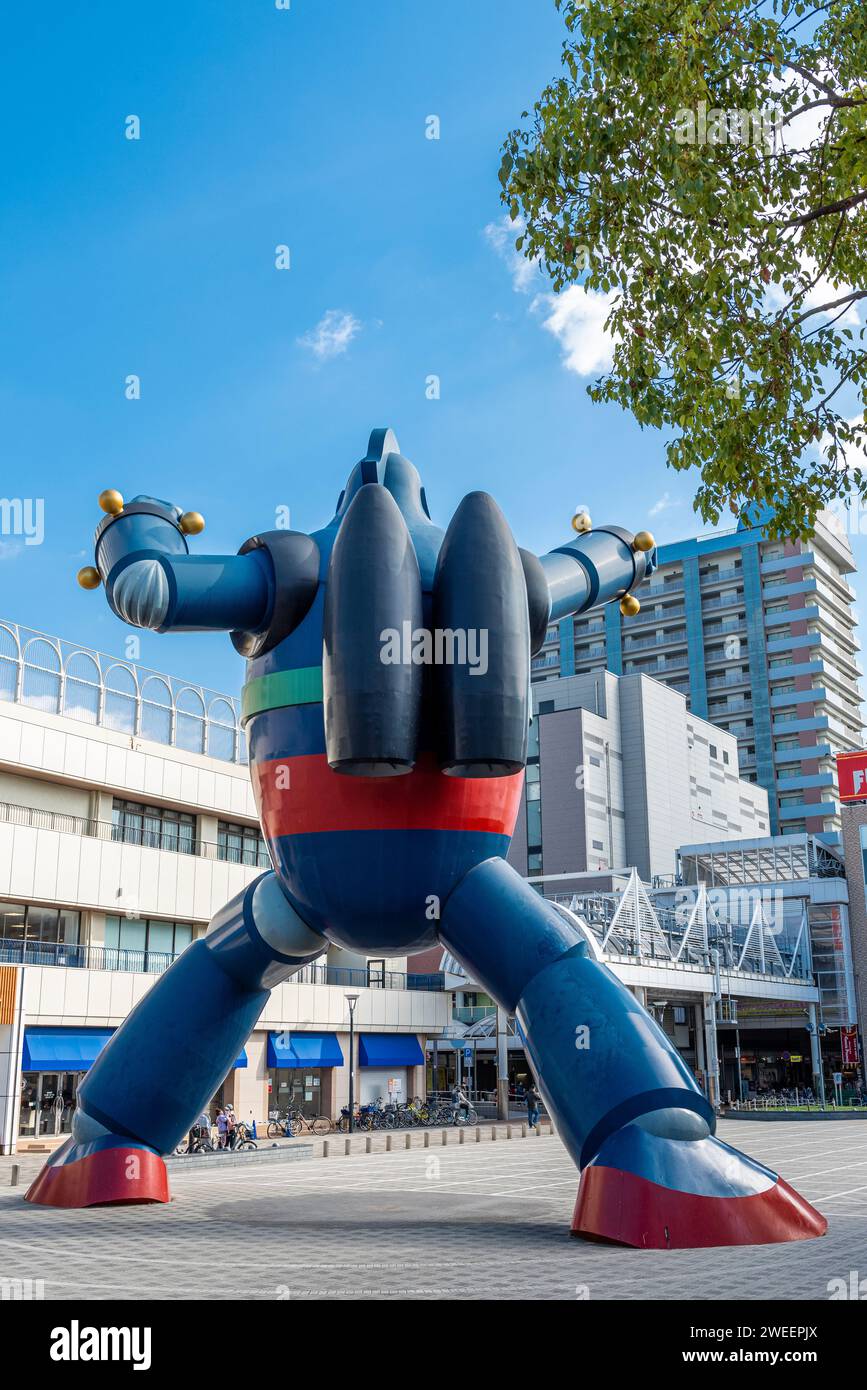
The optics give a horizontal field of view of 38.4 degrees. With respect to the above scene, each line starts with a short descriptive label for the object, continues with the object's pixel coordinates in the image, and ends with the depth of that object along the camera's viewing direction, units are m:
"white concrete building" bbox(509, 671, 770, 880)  64.25
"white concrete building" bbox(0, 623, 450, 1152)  29.25
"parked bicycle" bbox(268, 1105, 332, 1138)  34.47
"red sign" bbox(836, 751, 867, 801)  51.38
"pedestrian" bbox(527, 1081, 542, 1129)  32.81
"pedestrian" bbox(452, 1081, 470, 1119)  37.28
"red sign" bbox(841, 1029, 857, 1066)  51.19
